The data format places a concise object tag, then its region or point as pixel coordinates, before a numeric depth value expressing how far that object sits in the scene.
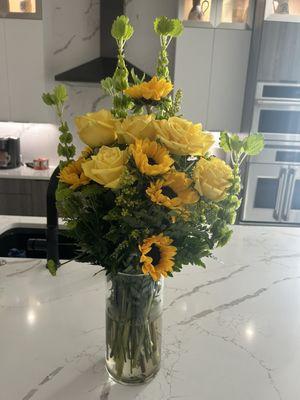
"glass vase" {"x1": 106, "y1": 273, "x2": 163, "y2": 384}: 0.91
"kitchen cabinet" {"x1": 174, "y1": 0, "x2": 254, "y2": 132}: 3.25
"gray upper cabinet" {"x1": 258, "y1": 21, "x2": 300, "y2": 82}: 3.04
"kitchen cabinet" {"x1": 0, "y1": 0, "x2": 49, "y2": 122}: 3.29
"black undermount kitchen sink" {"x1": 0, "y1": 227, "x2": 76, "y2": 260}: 1.92
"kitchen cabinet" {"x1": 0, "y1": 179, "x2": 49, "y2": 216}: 3.46
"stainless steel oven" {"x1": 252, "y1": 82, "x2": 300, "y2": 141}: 3.16
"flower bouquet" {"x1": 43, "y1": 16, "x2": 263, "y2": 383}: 0.76
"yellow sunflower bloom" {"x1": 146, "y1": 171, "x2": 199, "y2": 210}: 0.75
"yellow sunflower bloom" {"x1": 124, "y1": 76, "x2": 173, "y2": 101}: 0.81
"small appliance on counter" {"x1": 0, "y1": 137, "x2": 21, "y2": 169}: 3.60
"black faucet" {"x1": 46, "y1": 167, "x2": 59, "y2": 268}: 1.26
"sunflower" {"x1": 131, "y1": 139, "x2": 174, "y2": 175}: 0.74
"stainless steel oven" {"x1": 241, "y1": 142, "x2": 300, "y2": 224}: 3.31
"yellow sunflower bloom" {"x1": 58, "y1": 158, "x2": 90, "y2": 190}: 0.82
